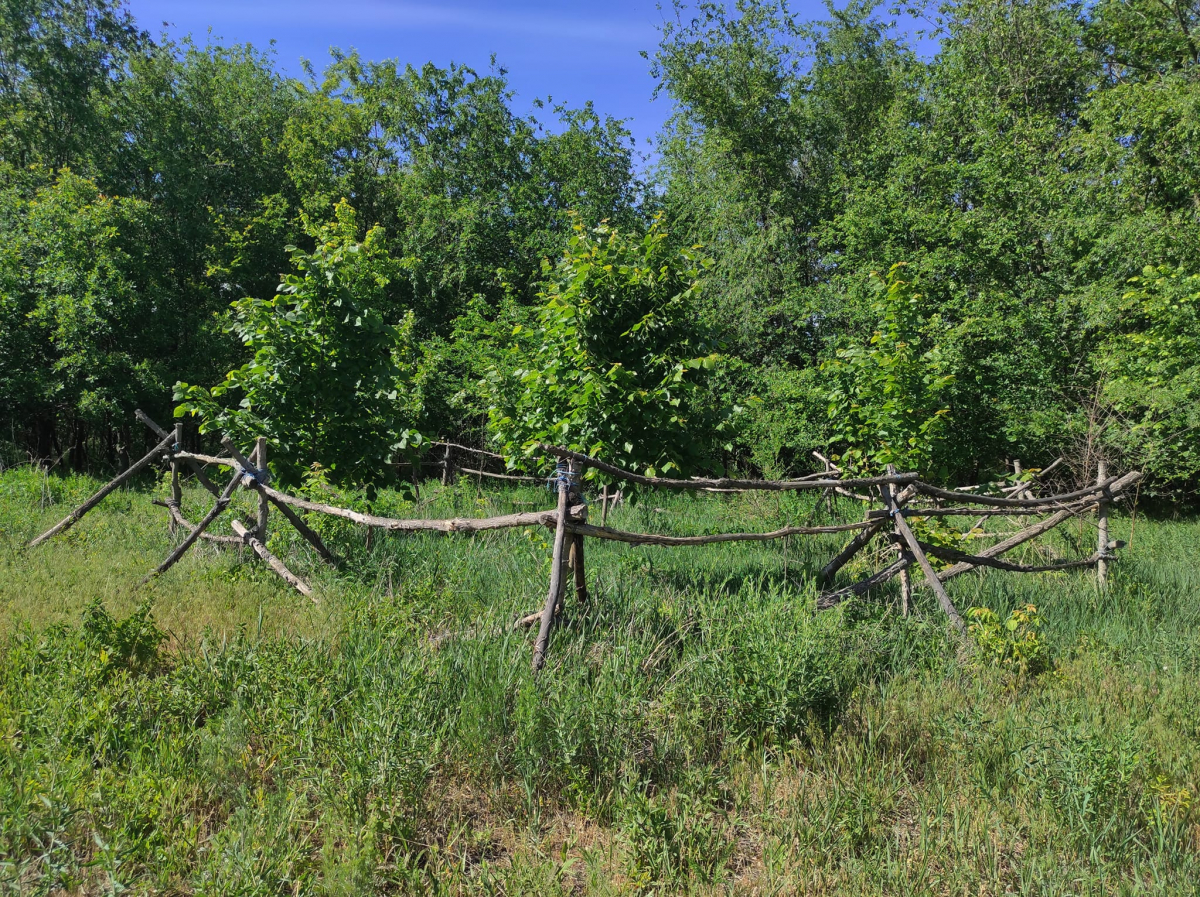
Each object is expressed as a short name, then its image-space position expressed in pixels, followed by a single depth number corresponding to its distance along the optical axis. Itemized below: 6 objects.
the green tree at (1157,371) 11.19
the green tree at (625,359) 6.20
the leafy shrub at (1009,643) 4.39
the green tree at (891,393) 7.99
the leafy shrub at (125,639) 3.94
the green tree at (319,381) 7.21
